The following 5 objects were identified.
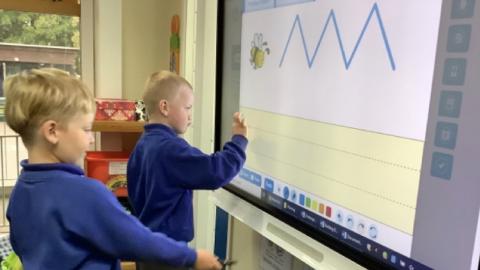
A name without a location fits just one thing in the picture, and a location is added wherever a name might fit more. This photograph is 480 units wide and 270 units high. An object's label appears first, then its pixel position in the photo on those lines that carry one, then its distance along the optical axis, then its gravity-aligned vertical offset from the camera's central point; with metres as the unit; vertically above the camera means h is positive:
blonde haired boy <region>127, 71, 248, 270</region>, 1.28 -0.29
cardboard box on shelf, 2.19 -0.24
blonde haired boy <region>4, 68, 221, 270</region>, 0.94 -0.28
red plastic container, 2.15 -0.52
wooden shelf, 2.17 -0.32
